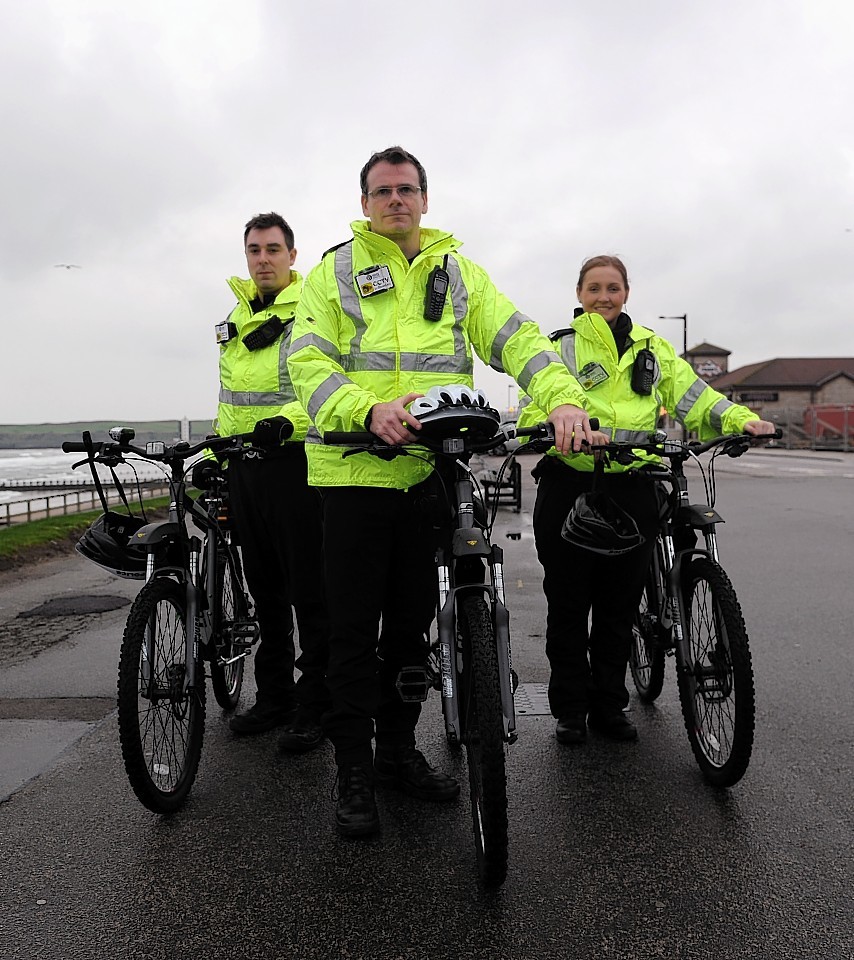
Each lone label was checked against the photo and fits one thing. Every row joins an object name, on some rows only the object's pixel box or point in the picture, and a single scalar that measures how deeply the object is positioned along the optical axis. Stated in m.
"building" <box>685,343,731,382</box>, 103.31
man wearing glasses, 3.11
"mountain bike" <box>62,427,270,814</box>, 3.09
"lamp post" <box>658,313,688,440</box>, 50.00
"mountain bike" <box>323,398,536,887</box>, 2.59
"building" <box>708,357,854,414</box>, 82.75
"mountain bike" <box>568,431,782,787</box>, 3.25
